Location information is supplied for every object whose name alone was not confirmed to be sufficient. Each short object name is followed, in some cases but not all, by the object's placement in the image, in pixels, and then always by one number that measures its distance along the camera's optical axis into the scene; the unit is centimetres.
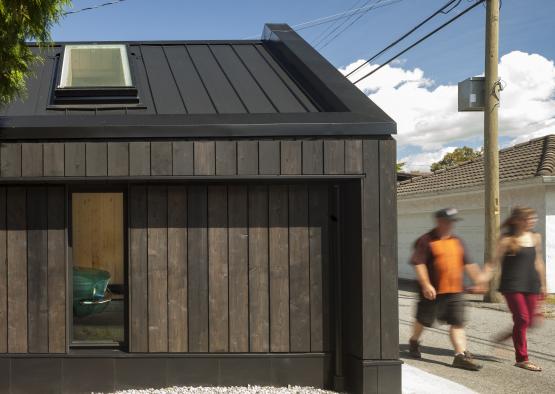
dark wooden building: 474
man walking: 547
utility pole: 999
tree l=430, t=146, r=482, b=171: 4966
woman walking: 541
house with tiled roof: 1180
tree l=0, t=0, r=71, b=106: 384
